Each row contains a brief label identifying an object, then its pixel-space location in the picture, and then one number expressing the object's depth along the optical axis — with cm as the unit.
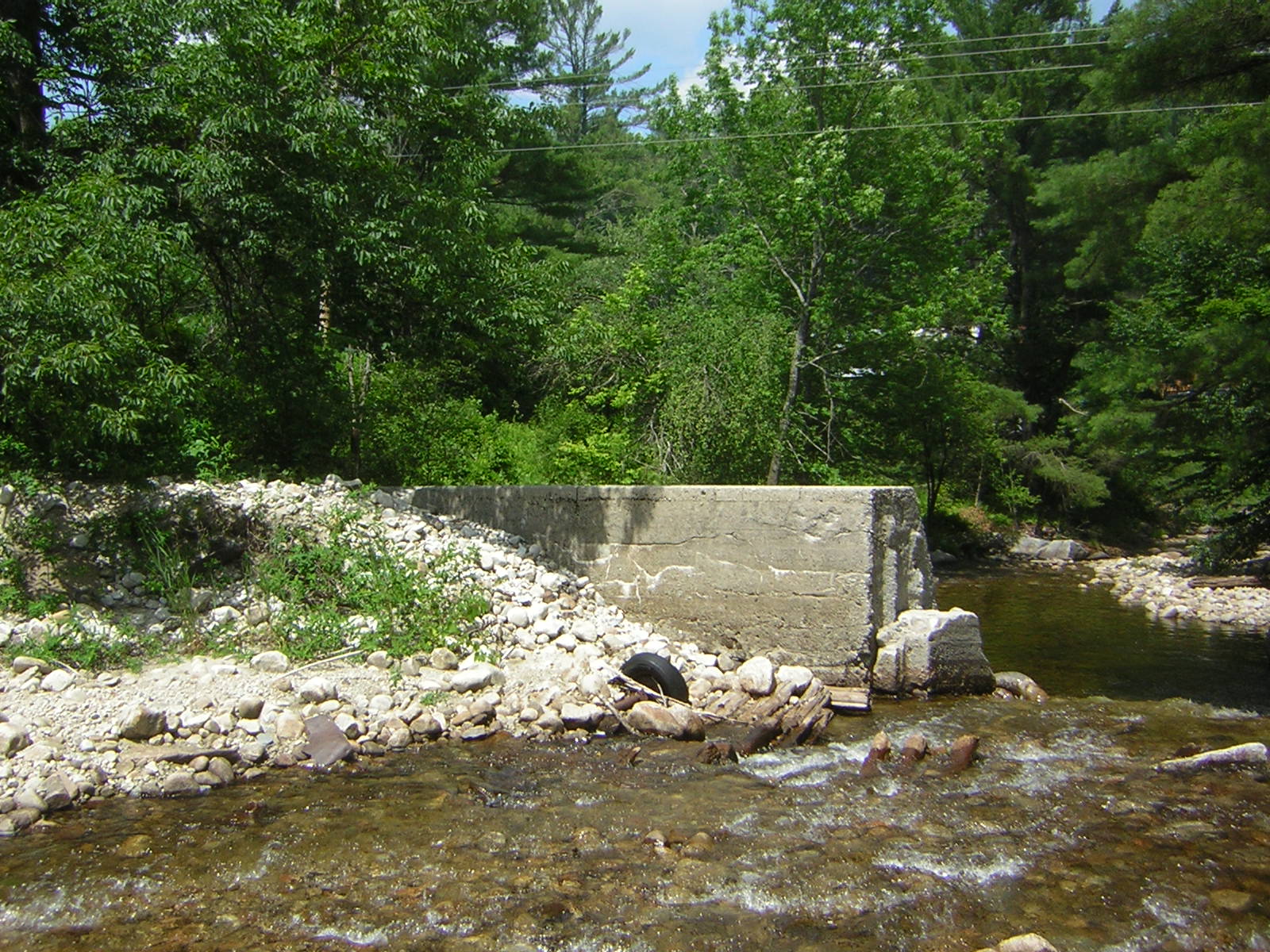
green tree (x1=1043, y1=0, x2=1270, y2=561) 907
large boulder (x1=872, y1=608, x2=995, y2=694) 803
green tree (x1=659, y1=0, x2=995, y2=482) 1416
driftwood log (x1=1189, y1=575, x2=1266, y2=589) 1520
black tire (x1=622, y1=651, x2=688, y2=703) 743
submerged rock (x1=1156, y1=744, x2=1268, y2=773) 635
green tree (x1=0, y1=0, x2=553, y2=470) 923
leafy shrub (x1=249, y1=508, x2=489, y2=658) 761
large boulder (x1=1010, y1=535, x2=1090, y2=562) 2020
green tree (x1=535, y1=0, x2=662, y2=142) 3212
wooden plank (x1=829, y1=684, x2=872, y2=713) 754
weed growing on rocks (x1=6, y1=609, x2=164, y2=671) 676
